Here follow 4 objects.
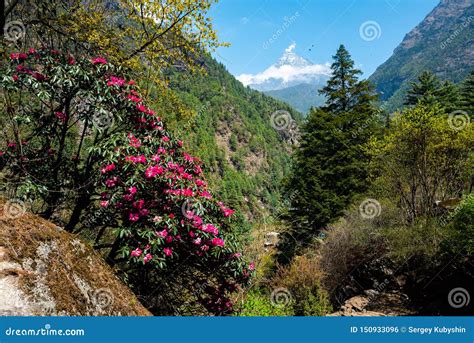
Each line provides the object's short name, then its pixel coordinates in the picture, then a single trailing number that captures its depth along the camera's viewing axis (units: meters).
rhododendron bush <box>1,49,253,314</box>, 5.34
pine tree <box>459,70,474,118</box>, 34.88
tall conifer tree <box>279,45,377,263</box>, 23.77
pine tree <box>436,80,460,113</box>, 35.29
